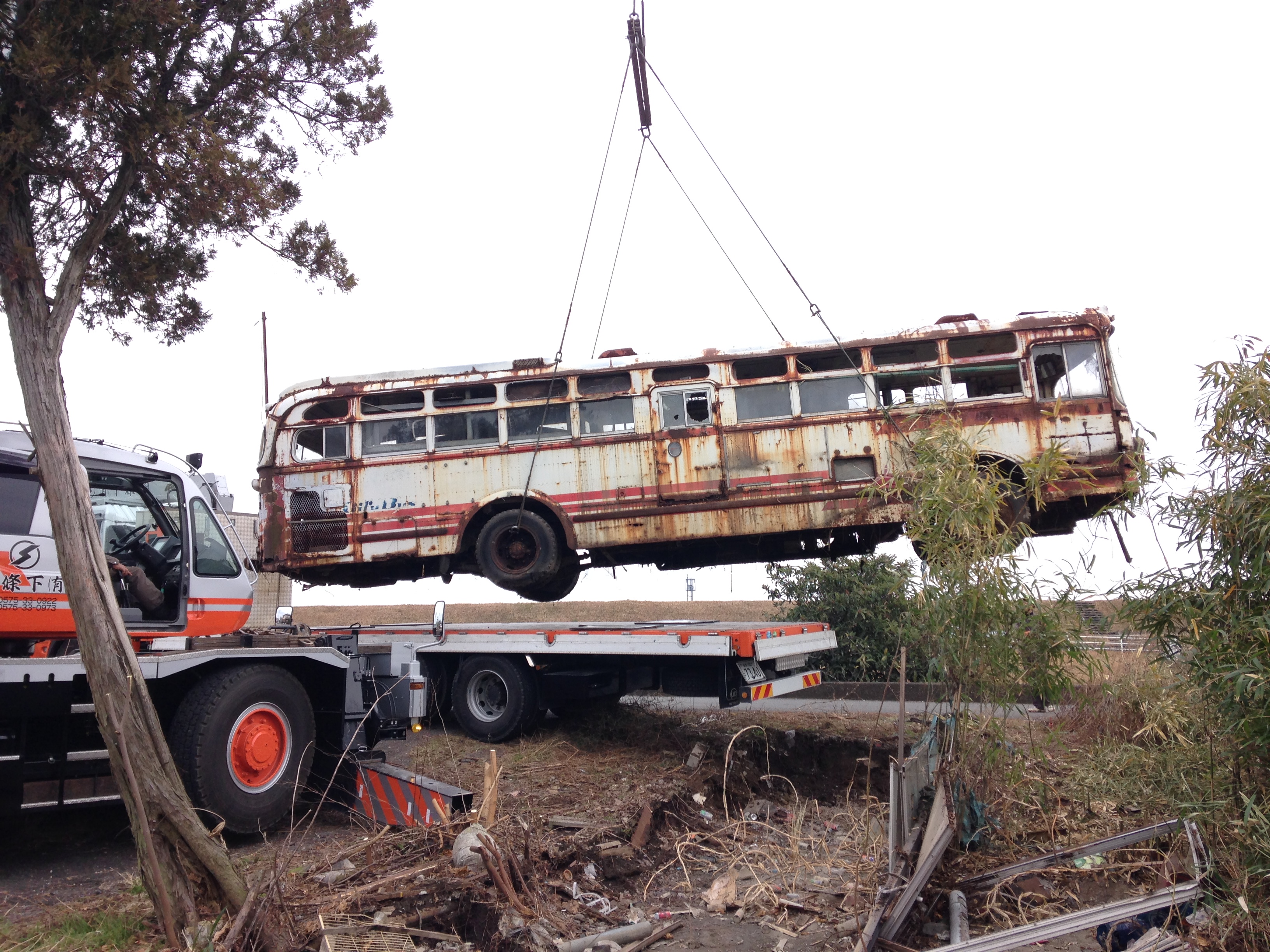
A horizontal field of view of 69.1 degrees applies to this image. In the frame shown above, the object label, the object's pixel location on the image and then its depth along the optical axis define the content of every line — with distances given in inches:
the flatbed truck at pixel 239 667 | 205.2
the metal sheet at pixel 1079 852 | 170.2
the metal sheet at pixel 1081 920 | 136.6
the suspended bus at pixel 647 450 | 390.9
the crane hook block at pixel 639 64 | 322.3
